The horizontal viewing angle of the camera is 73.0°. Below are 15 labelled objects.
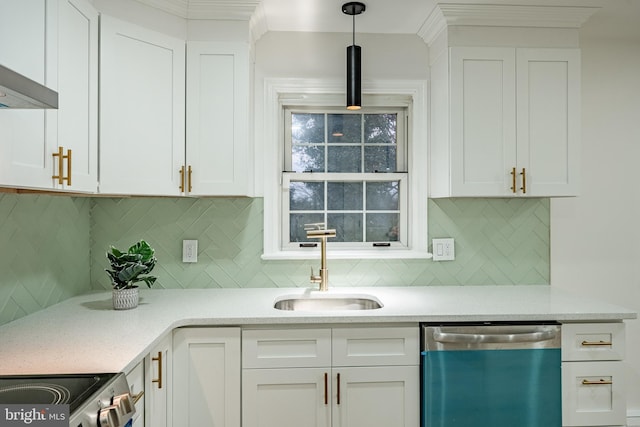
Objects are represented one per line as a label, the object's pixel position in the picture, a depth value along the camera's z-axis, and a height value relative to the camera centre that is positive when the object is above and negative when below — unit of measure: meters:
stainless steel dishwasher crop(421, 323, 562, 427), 1.91 -0.70
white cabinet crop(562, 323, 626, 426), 1.95 -0.73
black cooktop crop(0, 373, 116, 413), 1.08 -0.45
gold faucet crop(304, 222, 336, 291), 2.40 -0.20
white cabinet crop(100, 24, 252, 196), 1.95 +0.50
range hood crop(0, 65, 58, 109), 1.04 +0.32
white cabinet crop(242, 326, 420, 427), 1.91 -0.71
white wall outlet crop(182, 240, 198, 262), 2.50 -0.19
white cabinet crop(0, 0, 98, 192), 1.34 +0.47
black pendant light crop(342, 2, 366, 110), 2.39 +0.78
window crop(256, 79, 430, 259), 2.66 +0.29
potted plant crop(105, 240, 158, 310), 2.02 -0.27
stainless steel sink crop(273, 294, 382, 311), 2.39 -0.47
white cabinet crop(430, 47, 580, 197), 2.31 +0.52
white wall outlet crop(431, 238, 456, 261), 2.60 -0.18
